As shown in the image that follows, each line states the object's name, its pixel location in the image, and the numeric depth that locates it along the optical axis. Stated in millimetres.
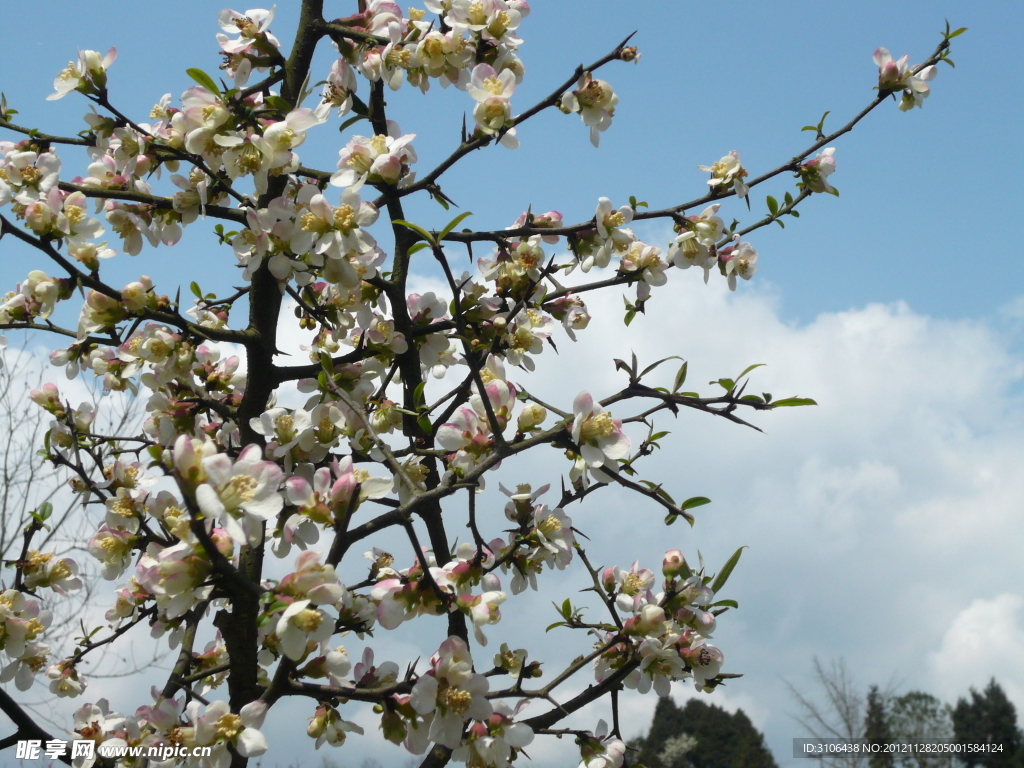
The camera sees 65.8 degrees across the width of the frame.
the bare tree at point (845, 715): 15117
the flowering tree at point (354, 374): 1494
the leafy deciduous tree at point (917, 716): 23842
